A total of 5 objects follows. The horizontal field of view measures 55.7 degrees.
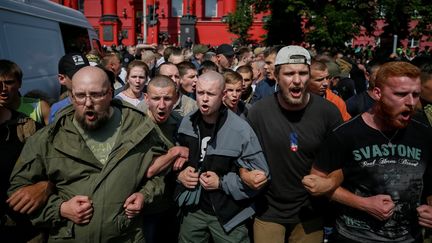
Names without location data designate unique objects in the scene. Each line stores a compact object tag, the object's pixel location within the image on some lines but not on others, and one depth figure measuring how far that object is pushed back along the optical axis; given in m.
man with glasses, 2.70
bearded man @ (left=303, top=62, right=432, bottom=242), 2.55
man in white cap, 3.21
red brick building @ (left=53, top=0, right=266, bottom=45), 43.22
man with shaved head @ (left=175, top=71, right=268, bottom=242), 3.16
